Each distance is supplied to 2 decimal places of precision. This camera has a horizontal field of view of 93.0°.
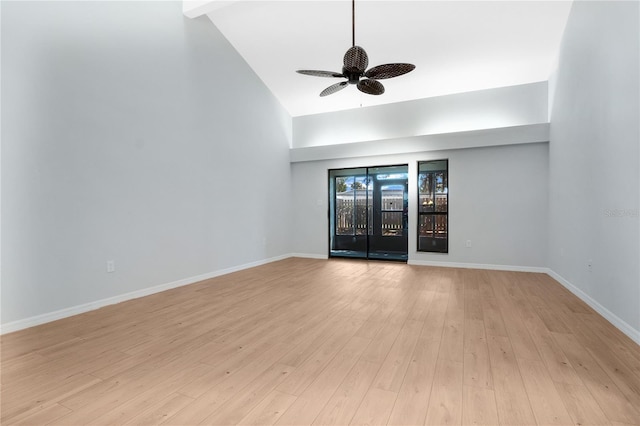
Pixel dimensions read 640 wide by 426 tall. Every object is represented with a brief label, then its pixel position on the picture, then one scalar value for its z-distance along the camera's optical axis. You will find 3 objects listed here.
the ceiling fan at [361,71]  3.49
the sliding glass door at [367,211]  7.40
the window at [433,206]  6.30
